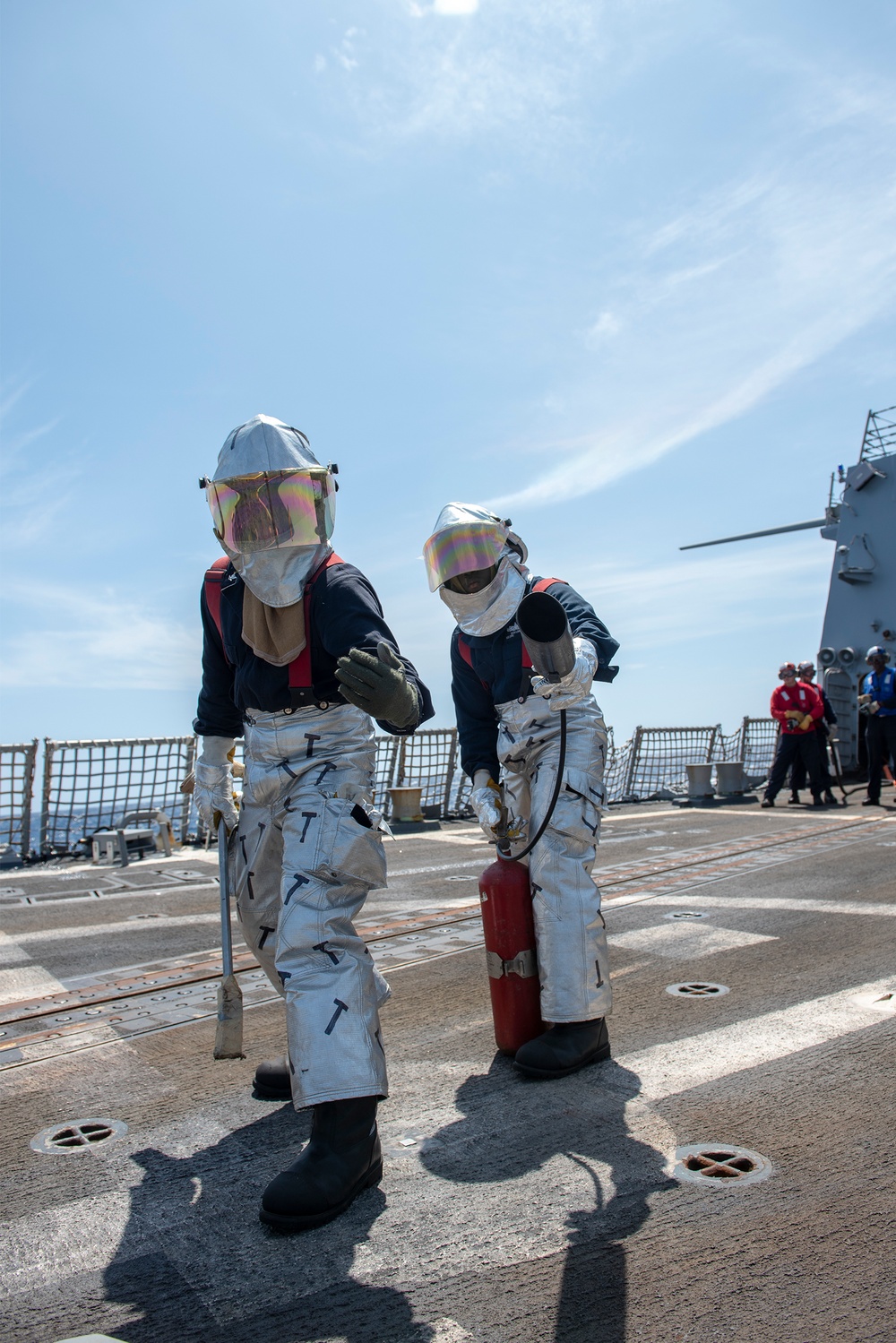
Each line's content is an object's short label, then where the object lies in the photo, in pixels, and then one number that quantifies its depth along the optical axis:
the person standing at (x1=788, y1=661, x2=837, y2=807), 13.30
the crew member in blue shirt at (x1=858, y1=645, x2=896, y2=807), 12.32
